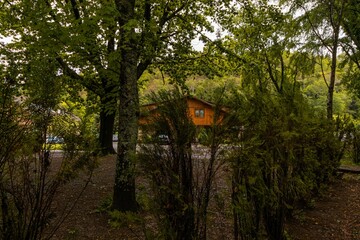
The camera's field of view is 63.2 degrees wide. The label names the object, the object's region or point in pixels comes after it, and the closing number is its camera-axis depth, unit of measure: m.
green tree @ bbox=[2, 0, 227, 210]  5.29
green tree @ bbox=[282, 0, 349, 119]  9.55
